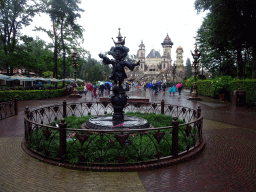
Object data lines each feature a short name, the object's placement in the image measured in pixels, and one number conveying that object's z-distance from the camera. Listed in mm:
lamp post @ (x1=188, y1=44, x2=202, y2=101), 21466
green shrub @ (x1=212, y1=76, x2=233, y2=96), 20186
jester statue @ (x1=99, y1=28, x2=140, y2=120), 7176
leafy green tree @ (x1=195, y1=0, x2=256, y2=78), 17984
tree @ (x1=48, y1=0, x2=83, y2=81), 24517
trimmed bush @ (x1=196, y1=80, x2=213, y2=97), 25202
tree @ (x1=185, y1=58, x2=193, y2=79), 81062
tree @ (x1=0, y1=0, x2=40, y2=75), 22547
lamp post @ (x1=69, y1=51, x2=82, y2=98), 23705
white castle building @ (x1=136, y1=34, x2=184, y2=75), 99062
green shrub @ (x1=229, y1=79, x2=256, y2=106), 15539
